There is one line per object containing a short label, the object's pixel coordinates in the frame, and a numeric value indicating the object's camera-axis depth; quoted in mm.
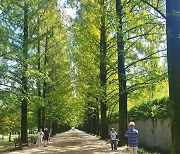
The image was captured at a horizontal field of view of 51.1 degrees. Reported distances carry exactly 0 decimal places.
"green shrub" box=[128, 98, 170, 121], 10409
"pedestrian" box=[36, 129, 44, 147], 14038
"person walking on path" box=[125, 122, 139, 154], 6658
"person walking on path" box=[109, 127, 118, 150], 10963
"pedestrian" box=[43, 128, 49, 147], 14291
